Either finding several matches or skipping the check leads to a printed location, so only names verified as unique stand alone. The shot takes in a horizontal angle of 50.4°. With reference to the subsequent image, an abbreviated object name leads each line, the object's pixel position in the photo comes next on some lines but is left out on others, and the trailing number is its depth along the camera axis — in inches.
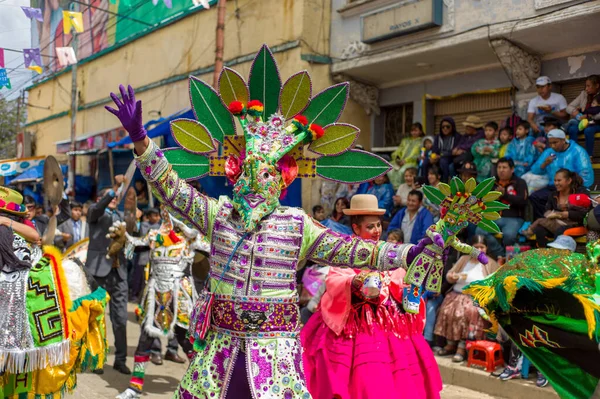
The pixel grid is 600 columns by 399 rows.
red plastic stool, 262.8
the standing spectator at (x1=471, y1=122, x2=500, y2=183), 336.5
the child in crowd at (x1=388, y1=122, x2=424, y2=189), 391.9
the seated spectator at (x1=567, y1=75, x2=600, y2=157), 308.3
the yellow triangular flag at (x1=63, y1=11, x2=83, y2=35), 444.5
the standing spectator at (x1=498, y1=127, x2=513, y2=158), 335.3
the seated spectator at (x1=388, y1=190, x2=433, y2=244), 319.3
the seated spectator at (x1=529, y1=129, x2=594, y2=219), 295.6
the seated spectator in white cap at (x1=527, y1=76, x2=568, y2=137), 333.7
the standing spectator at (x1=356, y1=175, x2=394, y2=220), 371.9
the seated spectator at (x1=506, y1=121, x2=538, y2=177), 323.3
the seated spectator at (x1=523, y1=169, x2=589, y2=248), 267.7
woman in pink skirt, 170.4
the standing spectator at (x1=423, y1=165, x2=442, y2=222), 330.6
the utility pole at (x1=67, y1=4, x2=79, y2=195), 680.4
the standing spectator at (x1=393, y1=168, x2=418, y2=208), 359.9
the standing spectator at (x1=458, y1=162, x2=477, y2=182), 322.7
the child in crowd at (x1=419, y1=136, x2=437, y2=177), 367.2
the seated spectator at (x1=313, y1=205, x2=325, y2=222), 403.9
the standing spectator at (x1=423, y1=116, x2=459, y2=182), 356.2
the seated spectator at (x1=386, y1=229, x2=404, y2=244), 264.8
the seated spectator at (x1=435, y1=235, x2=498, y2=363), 277.4
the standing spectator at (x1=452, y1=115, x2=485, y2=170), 347.6
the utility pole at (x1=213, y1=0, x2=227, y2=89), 425.7
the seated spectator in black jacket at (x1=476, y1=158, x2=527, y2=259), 299.3
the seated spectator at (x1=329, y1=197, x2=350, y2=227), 378.6
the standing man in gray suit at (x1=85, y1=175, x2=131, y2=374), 275.6
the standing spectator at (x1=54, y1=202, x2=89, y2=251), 379.4
